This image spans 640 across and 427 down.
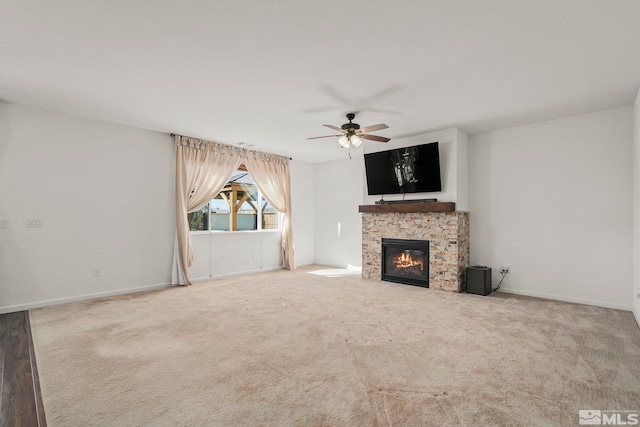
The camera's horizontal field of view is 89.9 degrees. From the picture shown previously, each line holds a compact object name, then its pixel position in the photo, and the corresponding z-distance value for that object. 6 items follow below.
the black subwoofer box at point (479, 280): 4.81
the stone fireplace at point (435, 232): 5.05
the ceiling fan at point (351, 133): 4.25
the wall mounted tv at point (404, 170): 5.23
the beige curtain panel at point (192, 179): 5.47
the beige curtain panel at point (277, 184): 6.71
